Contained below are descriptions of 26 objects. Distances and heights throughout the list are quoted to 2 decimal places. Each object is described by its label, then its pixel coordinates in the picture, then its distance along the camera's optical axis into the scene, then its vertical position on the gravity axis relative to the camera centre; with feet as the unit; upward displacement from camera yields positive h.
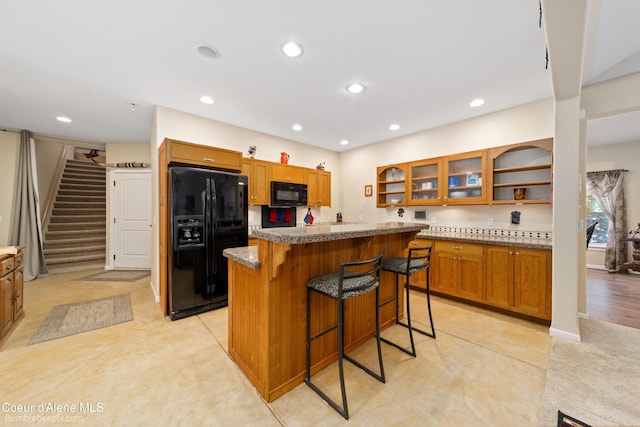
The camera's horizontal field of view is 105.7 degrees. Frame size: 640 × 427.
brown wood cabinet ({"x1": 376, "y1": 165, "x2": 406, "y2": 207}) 15.08 +1.71
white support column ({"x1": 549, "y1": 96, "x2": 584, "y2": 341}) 7.97 -0.21
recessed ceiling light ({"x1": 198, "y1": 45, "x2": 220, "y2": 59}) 6.89 +4.70
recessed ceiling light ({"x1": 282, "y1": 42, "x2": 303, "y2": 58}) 6.71 +4.65
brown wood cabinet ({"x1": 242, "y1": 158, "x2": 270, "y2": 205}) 13.04 +1.85
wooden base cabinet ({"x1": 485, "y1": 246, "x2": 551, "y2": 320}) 9.04 -2.68
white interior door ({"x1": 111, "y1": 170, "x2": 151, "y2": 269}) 17.03 -0.52
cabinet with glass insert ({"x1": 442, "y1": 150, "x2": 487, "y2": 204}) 11.51 +1.72
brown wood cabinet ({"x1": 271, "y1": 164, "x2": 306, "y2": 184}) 14.16 +2.37
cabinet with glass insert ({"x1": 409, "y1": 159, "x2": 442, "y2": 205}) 13.19 +1.65
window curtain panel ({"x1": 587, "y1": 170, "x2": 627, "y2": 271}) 16.70 +0.26
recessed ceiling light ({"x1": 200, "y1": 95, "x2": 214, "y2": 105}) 9.93 +4.73
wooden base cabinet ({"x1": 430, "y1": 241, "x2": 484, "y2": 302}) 10.57 -2.64
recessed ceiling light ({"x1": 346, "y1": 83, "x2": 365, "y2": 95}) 8.93 +4.69
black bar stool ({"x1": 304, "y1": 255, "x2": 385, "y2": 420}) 4.99 -1.72
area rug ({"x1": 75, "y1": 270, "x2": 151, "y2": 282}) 14.62 -4.05
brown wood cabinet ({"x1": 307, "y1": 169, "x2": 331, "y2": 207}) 15.99 +1.69
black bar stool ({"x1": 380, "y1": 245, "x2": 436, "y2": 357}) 7.07 -1.63
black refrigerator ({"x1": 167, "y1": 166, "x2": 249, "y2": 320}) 9.44 -0.88
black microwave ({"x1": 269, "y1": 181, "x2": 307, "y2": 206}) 13.92 +1.11
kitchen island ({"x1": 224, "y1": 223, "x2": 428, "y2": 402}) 5.30 -2.24
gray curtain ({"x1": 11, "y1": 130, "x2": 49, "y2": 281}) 13.94 +0.10
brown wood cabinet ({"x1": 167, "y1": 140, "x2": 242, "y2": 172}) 9.70 +2.46
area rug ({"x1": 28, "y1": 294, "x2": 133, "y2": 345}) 8.42 -4.12
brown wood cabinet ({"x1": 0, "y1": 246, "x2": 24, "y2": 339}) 7.77 -2.69
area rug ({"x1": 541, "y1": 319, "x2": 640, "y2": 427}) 5.20 -4.30
